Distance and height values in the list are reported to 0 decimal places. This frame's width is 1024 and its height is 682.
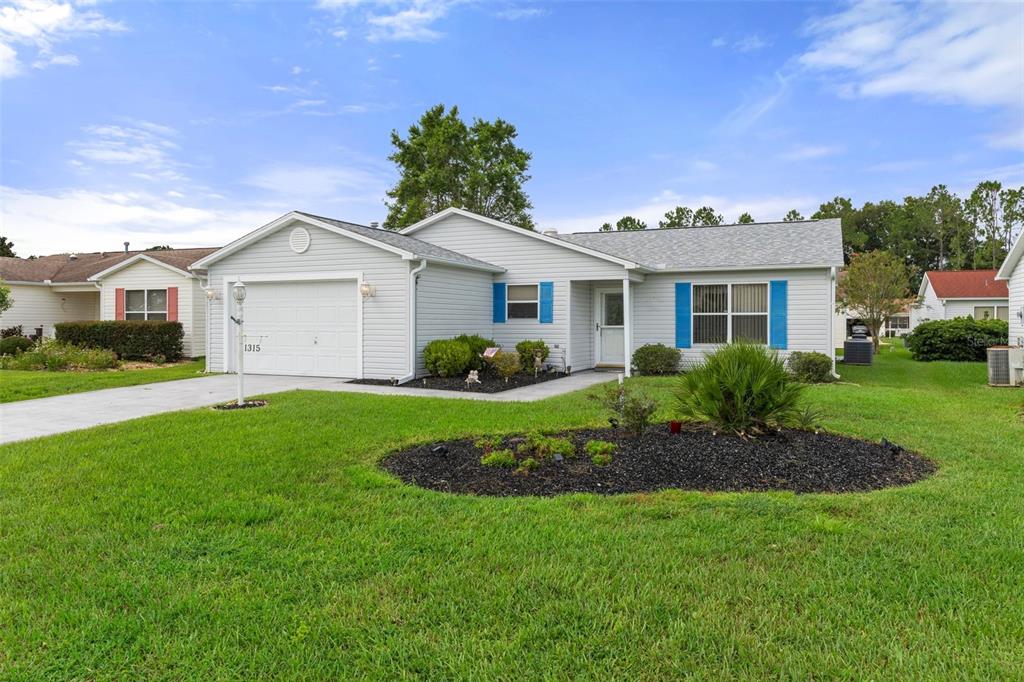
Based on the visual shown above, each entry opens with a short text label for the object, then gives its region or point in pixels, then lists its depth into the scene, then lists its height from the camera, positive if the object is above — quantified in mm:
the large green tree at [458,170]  35281 +9438
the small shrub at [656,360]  14656 -592
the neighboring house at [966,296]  32469 +1984
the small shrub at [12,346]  18594 -231
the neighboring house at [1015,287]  15164 +1167
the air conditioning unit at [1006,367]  12641 -694
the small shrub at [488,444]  6203 -1093
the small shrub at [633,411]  6469 -793
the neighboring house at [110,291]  19266 +1587
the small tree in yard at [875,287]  25844 +1942
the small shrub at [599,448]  5812 -1061
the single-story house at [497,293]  13234 +979
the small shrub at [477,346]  13570 -227
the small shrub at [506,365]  12914 -606
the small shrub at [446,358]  12969 -460
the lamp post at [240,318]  9352 +298
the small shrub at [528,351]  14383 -359
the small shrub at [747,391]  6344 -585
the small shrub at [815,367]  13359 -710
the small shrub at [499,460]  5602 -1113
